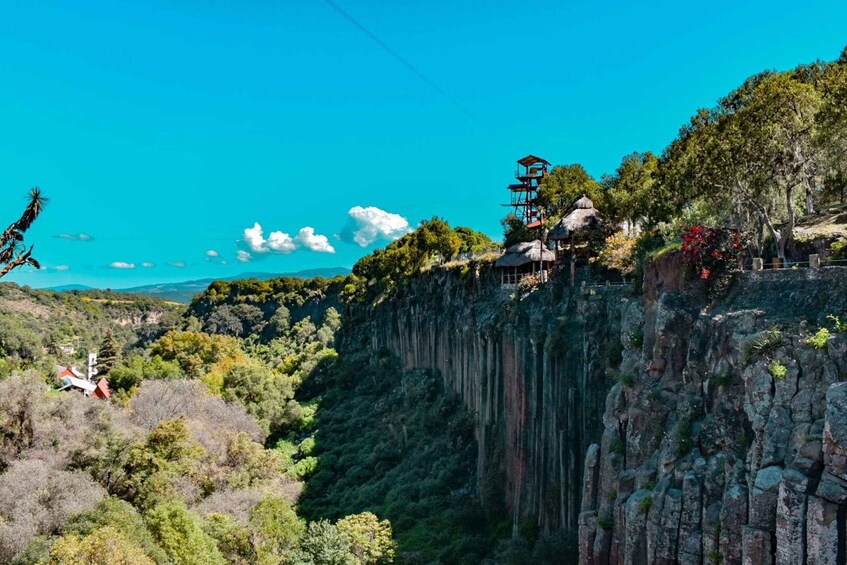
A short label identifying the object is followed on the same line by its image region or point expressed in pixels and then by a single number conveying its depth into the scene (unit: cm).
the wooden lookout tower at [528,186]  5792
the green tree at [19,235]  2376
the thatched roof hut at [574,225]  3591
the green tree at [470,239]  7089
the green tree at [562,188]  4859
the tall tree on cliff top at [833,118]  2222
